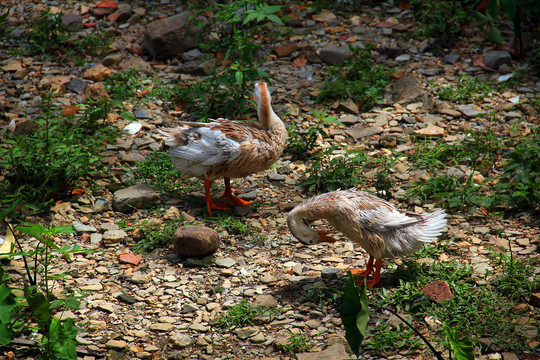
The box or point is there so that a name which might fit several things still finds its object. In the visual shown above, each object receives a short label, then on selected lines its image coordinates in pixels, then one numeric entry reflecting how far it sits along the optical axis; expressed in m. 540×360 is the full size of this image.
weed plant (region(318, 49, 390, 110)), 14.27
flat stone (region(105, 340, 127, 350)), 7.84
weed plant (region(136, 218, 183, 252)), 10.15
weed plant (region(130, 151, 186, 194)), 11.90
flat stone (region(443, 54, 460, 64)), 15.88
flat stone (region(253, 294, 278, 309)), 8.71
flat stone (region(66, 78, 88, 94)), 14.86
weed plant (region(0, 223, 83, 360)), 6.70
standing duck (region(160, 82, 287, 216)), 10.70
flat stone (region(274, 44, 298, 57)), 16.62
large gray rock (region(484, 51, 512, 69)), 15.37
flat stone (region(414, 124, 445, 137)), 12.98
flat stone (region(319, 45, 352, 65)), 15.82
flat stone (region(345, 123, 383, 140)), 13.22
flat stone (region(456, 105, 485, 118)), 13.52
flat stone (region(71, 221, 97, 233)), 10.43
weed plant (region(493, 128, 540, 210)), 10.23
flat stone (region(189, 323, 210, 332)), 8.28
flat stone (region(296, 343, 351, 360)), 7.47
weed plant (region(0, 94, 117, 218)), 10.84
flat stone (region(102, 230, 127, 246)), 10.20
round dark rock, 9.61
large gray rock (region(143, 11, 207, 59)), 16.34
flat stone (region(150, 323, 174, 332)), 8.30
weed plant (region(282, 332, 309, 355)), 7.78
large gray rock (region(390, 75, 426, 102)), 14.34
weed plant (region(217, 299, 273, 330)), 8.37
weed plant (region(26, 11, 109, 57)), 16.58
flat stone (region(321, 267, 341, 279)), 9.23
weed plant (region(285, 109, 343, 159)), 12.41
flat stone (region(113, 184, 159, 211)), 11.06
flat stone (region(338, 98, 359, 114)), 13.92
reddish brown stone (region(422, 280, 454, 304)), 8.34
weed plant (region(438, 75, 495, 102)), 14.22
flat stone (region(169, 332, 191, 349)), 7.97
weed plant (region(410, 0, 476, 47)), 16.70
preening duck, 8.58
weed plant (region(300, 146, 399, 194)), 11.37
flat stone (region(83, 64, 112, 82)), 15.27
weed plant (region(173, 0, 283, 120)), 12.59
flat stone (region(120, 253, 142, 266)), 9.74
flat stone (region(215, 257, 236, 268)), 9.71
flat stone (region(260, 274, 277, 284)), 9.32
